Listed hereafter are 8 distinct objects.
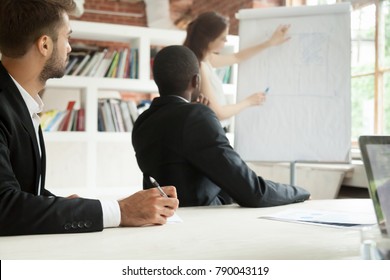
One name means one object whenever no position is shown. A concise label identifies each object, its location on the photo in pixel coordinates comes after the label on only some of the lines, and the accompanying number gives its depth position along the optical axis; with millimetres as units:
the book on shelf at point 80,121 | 3629
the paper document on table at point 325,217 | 1373
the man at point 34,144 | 1199
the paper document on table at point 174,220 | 1399
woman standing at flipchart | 2703
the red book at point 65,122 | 3598
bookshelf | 3559
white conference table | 993
